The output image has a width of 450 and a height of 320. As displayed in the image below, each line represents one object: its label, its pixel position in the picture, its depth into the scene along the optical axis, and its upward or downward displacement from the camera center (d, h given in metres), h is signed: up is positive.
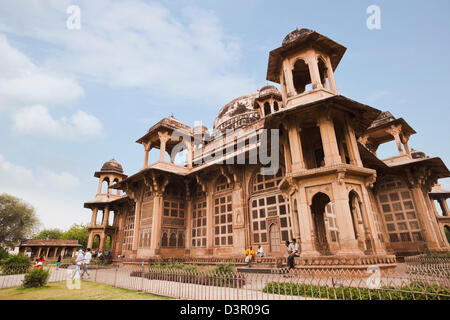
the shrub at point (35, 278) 10.02 -0.75
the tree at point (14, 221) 42.00 +6.34
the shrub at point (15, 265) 13.02 -0.28
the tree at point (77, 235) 61.94 +5.33
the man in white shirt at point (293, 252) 10.62 -0.03
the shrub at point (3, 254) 27.94 +0.61
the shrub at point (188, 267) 12.53 -0.63
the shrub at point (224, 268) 11.04 -0.63
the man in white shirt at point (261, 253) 14.78 -0.04
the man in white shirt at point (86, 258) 14.06 -0.04
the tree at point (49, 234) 64.88 +6.01
